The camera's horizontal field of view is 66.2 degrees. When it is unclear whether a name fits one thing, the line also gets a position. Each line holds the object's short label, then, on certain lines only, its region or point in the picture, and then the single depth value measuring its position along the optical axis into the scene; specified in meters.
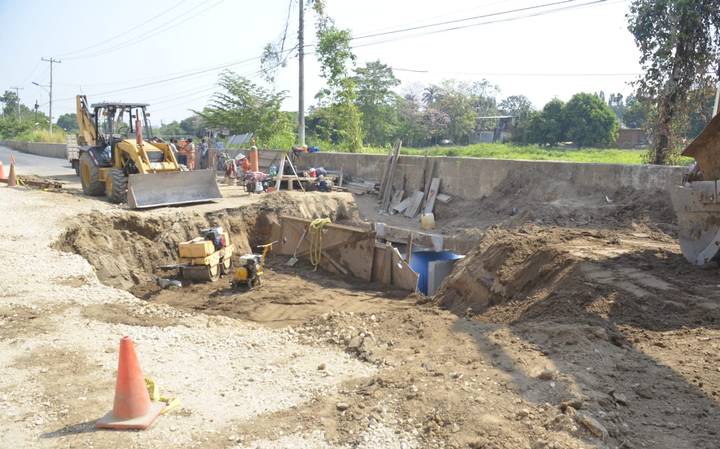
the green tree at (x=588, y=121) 38.22
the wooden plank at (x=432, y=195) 16.83
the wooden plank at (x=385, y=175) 18.80
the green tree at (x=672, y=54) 12.59
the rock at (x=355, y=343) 5.67
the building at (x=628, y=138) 40.78
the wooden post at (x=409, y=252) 12.24
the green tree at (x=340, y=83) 24.69
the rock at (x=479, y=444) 3.50
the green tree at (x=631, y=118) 52.31
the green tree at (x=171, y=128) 74.44
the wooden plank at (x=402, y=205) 17.69
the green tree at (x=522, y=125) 41.22
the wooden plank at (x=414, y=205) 17.27
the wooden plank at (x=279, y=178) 16.48
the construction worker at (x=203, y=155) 24.08
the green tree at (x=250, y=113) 31.95
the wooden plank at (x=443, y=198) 16.72
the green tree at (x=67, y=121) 102.49
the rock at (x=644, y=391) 4.04
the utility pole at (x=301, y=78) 24.33
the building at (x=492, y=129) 52.81
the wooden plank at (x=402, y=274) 10.96
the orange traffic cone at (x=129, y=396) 3.88
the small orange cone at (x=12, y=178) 15.16
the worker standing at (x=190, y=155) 20.78
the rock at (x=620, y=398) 3.94
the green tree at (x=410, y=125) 48.47
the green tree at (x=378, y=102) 45.75
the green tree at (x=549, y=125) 39.12
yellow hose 12.22
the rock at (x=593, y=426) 3.47
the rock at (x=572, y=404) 3.79
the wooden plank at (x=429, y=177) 17.44
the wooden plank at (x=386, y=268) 11.45
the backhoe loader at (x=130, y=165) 12.59
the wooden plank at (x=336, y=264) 12.09
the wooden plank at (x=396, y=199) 18.03
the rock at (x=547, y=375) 4.29
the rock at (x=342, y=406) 4.12
